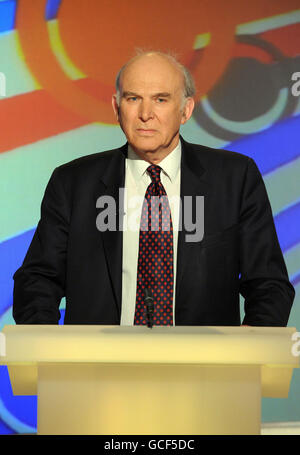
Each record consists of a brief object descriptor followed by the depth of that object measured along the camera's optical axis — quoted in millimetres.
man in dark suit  6090
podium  5491
